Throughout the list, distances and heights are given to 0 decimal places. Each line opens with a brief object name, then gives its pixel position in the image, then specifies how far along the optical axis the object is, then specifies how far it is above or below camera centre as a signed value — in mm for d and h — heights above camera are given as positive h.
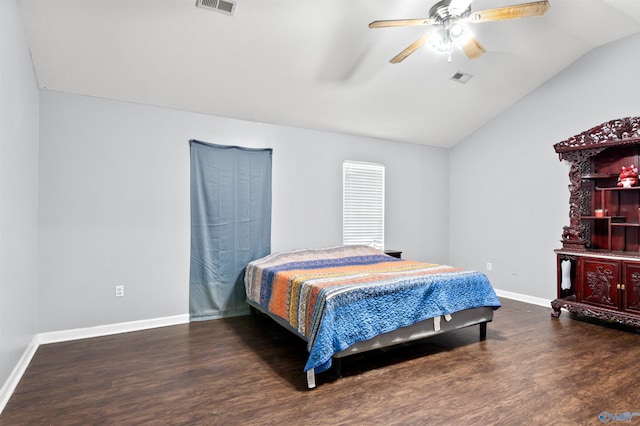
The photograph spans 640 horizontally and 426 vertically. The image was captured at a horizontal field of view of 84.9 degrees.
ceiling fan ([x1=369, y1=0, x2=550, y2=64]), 2369 +1404
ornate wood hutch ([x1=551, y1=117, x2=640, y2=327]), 3686 -147
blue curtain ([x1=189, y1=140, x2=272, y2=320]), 4055 -112
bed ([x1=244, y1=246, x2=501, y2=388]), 2584 -753
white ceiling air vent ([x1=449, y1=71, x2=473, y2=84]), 4309 +1722
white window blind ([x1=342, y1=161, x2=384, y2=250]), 5141 +150
